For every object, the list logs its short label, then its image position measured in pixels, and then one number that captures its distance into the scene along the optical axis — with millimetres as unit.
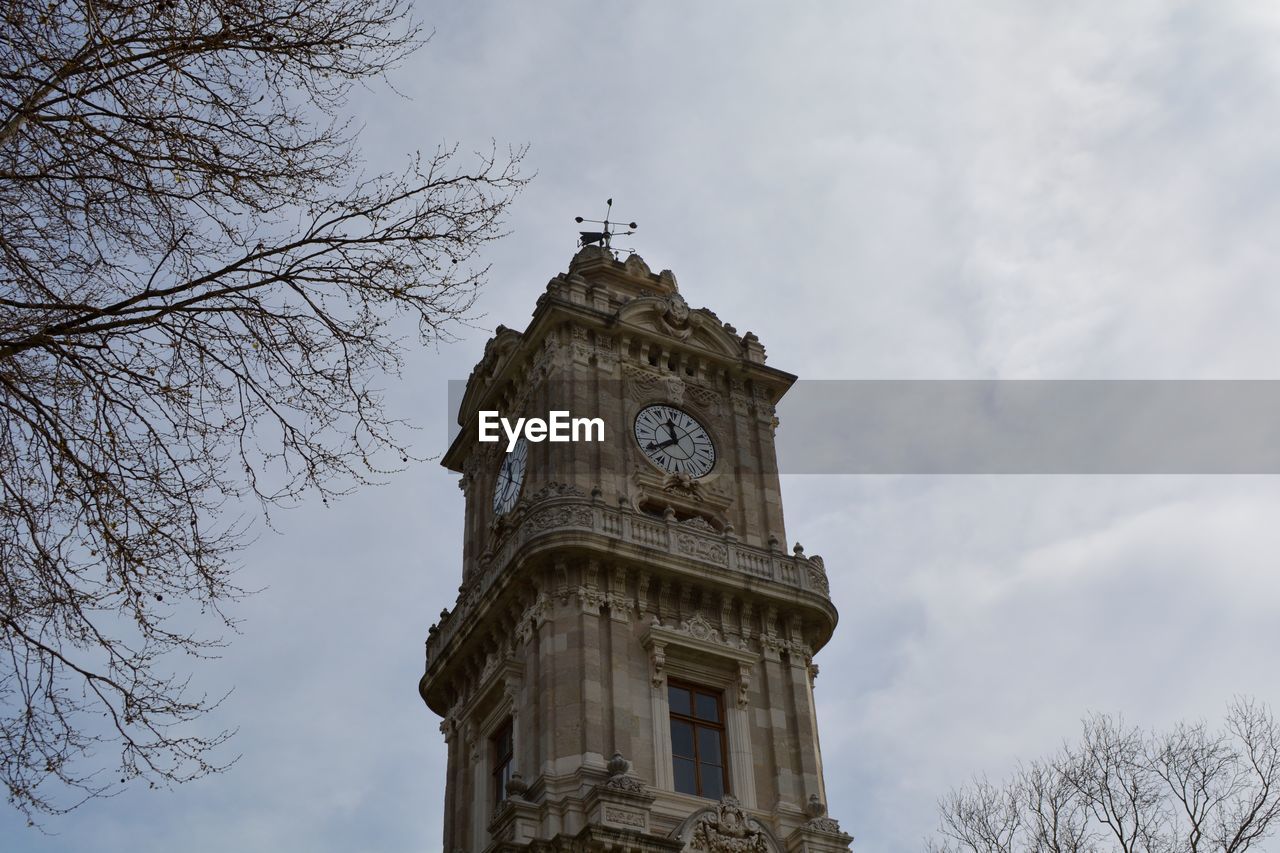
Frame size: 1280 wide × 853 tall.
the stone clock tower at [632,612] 30359
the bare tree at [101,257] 13391
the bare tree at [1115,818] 30000
